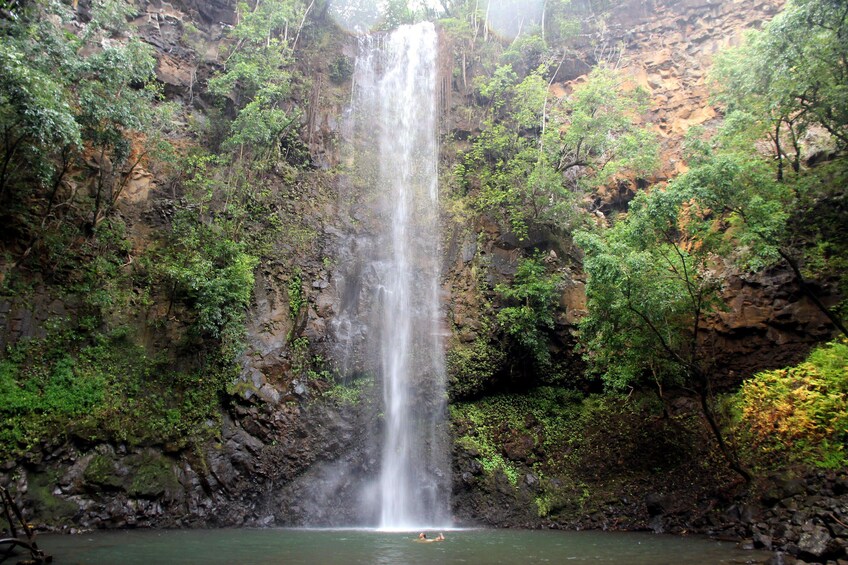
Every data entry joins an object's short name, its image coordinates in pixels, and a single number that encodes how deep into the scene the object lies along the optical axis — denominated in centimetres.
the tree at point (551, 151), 1730
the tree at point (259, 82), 1692
